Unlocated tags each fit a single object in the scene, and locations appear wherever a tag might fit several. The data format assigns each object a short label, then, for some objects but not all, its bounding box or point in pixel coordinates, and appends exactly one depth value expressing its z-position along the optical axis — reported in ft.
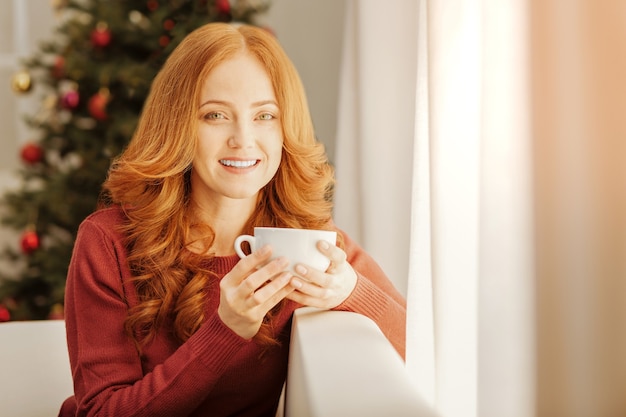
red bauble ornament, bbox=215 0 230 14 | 9.32
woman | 4.08
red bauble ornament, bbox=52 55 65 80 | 9.89
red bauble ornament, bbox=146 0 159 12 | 9.43
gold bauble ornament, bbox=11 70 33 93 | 10.07
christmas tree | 9.37
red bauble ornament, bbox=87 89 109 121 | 9.37
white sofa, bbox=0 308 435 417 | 2.68
